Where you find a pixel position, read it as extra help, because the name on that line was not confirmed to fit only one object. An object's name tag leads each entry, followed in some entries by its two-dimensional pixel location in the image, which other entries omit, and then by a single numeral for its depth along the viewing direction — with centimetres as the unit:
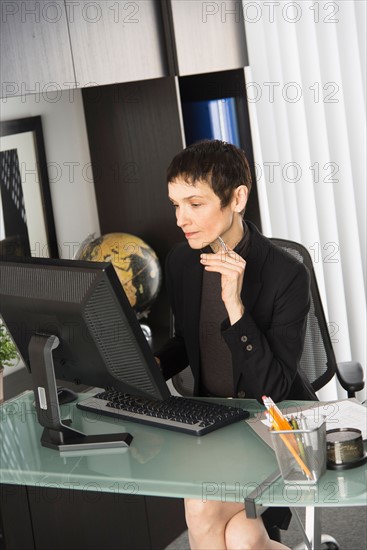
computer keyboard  211
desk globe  321
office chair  279
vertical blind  343
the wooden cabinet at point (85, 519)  269
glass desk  177
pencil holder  179
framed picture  317
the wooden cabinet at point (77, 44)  263
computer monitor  199
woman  224
